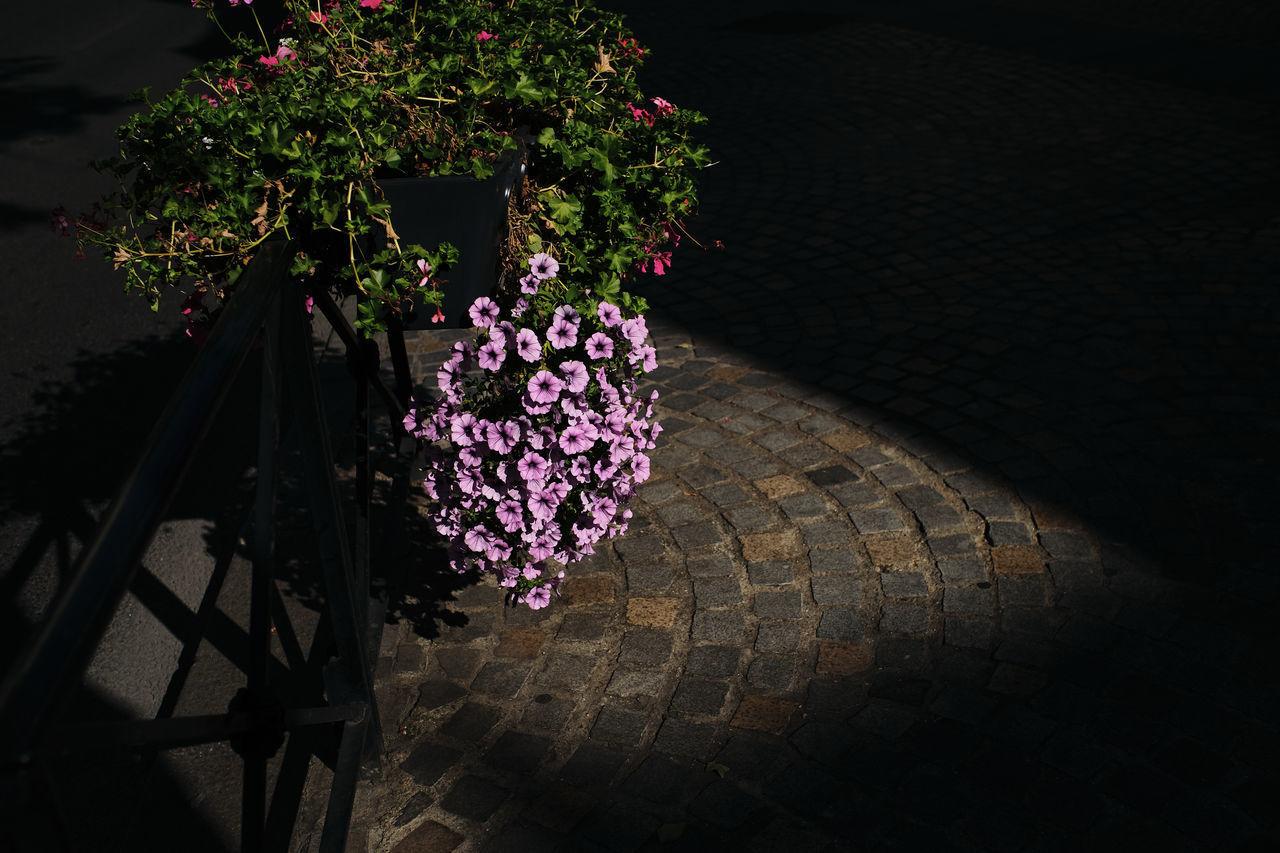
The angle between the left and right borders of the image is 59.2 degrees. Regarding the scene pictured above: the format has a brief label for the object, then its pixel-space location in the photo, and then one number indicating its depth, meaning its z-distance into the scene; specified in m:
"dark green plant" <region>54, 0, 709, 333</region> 2.44
